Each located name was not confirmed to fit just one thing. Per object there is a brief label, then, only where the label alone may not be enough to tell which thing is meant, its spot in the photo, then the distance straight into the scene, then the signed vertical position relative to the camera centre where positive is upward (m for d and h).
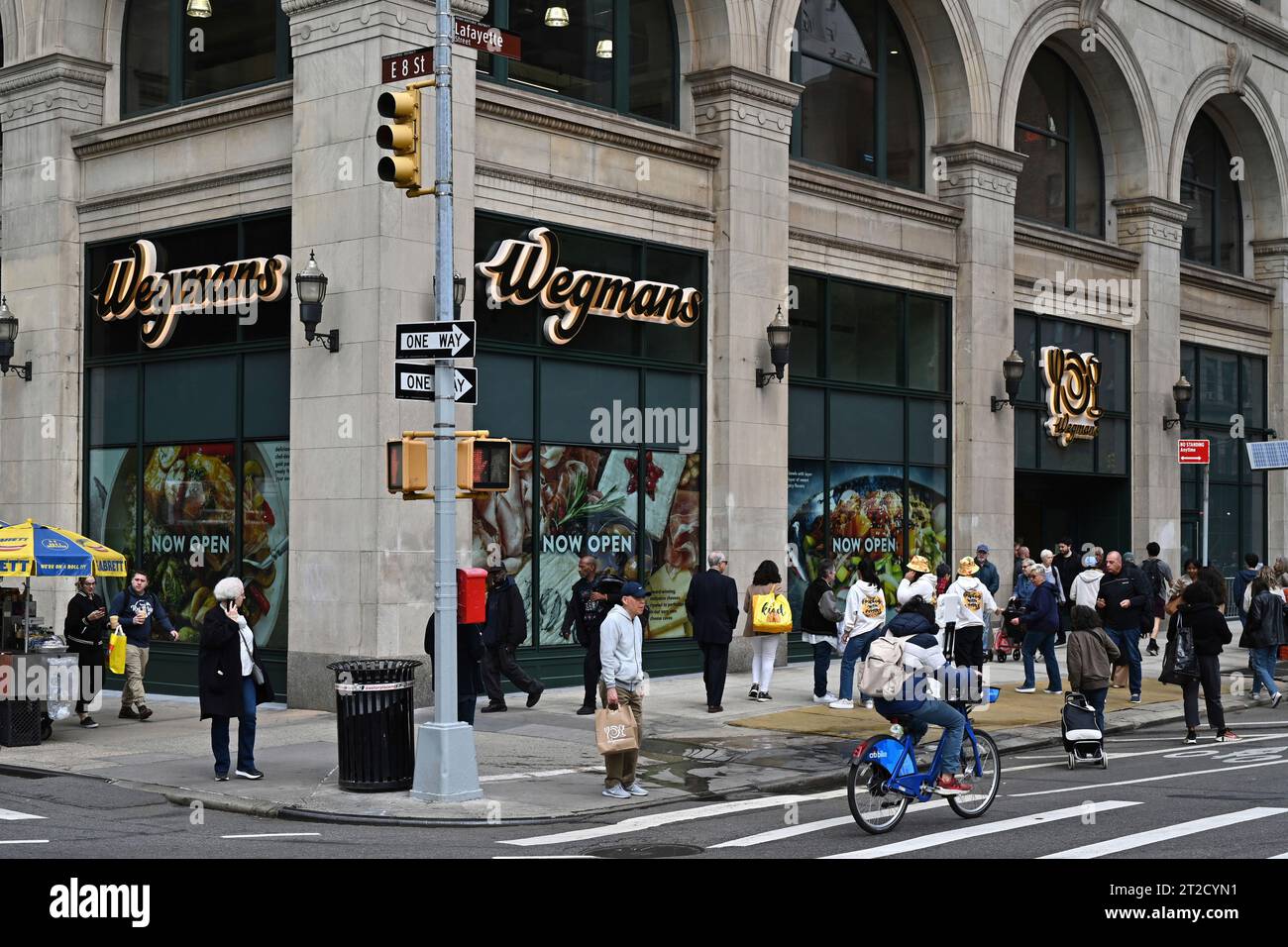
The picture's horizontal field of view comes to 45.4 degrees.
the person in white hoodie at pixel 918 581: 16.70 -0.47
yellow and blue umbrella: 16.86 -0.12
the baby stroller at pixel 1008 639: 25.17 -1.69
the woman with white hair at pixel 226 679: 14.29 -1.28
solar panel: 28.72 +1.58
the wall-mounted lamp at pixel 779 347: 23.38 +2.96
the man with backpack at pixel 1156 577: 25.98 -0.63
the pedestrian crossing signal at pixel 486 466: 13.24 +0.65
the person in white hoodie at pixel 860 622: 19.47 -1.03
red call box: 13.77 -0.49
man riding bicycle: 11.65 -1.19
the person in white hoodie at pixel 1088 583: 21.05 -0.59
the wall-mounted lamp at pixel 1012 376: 27.88 +2.97
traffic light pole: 13.00 -0.22
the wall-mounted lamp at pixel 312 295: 18.77 +3.00
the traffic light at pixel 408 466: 12.98 +0.64
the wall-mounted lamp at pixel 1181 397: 32.75 +3.05
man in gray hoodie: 13.34 -1.16
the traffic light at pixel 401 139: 12.60 +3.34
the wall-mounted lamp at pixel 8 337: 22.70 +3.03
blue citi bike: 11.34 -1.79
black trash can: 13.46 -1.64
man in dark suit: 18.89 -0.99
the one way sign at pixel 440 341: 13.12 +1.73
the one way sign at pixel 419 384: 13.48 +1.38
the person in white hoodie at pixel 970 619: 19.08 -0.98
